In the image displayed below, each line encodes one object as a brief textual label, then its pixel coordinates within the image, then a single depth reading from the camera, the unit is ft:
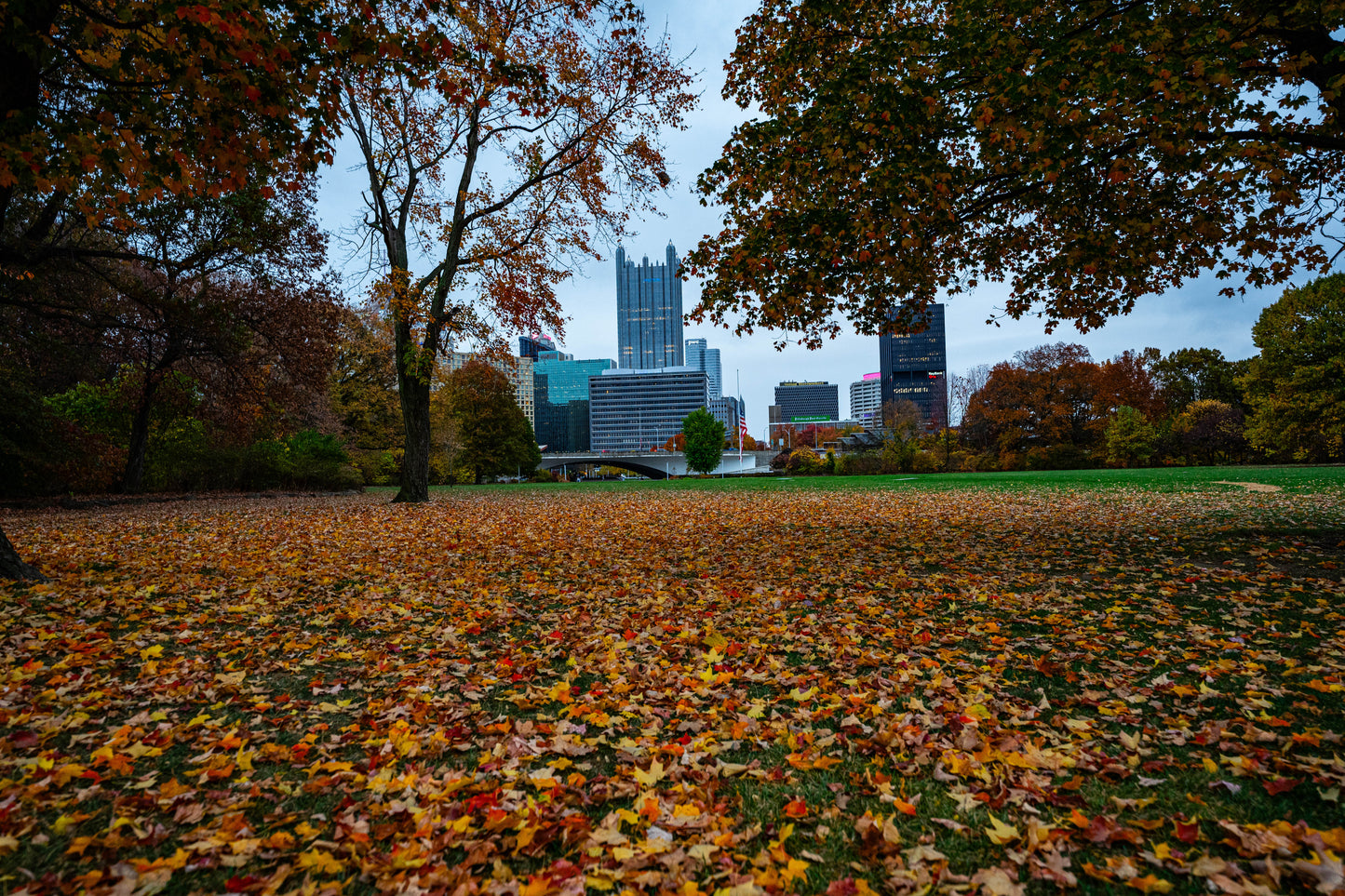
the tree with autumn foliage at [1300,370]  103.71
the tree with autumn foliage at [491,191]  51.75
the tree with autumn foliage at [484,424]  159.22
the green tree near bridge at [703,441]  241.35
